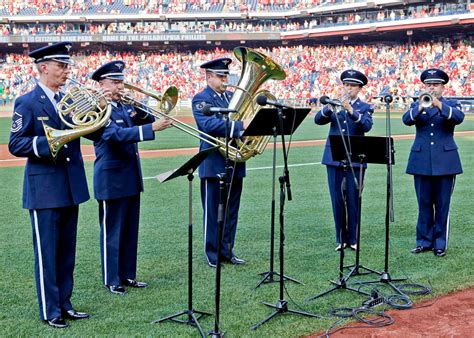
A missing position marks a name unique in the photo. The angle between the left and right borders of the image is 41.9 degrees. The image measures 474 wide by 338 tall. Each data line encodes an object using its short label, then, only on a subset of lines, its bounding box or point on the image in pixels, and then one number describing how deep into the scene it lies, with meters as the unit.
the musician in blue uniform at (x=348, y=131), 6.93
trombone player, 5.38
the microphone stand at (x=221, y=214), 4.15
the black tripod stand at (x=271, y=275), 5.43
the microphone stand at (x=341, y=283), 5.43
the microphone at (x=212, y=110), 4.27
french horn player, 4.61
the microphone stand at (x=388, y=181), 5.64
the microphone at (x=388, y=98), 5.71
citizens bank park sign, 50.91
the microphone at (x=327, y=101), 5.59
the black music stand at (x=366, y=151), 5.94
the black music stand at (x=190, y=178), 4.44
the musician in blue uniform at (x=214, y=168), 6.22
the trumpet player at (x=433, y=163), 6.75
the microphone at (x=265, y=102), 4.48
